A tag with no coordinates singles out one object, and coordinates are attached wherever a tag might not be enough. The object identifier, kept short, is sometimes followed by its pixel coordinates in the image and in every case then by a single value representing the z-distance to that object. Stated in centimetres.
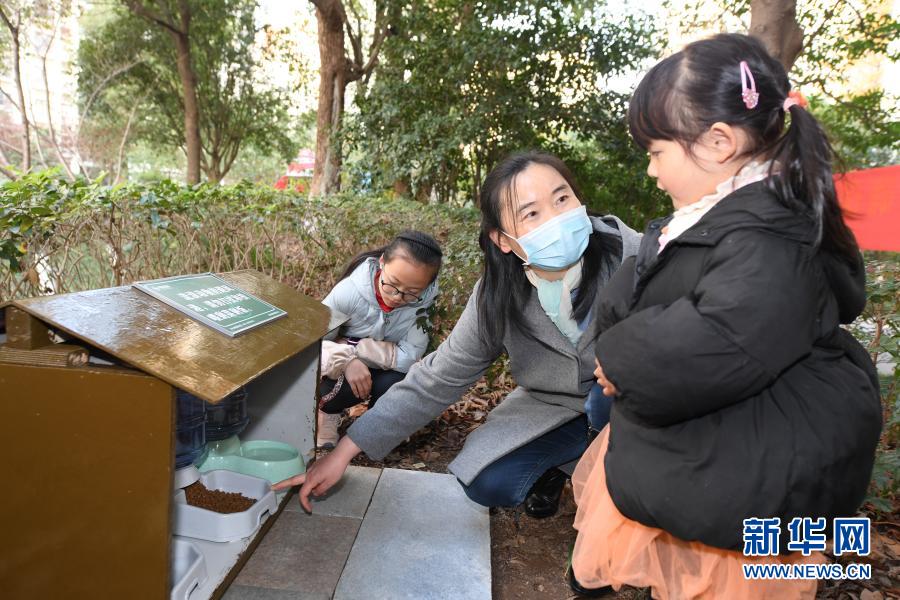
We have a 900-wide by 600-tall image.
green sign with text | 183
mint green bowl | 243
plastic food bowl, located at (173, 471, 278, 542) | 210
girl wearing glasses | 309
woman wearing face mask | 221
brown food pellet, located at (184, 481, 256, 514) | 223
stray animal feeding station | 143
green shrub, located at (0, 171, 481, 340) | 315
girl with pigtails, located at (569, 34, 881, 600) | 119
